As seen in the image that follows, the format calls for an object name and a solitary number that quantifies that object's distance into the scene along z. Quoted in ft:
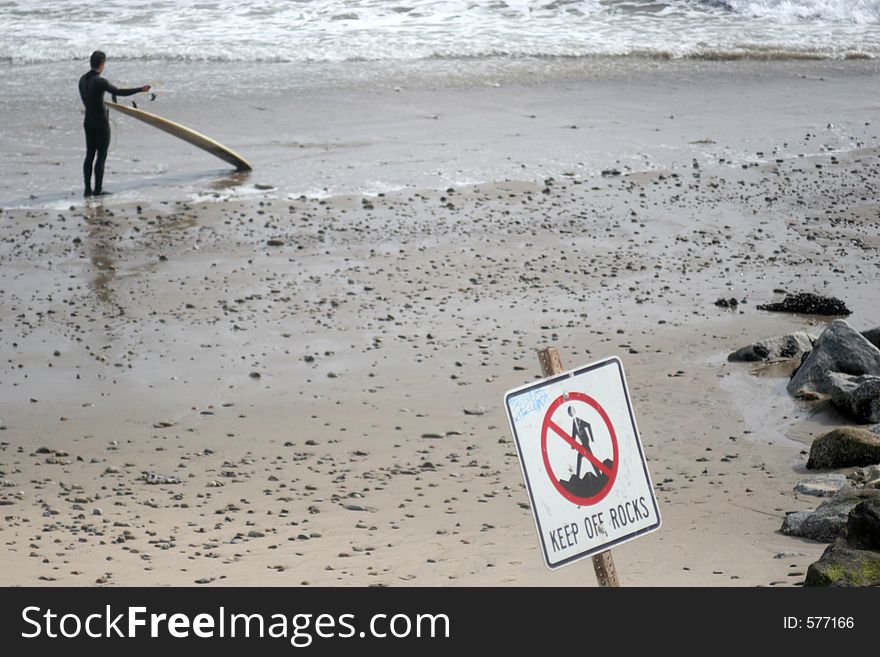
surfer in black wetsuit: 96.94
